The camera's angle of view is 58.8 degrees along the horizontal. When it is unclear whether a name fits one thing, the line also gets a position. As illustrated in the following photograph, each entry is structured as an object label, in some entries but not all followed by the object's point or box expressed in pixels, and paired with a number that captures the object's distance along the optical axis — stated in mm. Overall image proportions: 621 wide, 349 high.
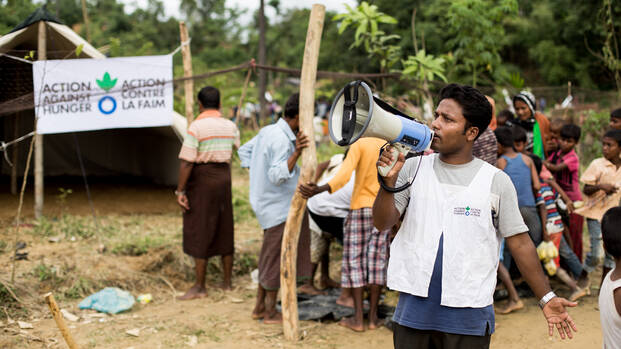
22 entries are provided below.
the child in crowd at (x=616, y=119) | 4445
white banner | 5410
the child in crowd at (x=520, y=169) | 4289
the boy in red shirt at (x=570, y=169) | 4734
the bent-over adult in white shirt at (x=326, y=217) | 4500
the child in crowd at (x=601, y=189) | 4215
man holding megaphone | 2041
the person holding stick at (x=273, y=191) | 3973
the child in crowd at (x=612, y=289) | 2128
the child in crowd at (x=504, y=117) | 5176
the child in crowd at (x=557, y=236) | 4477
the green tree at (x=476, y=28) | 6699
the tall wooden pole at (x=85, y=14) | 6941
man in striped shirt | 4641
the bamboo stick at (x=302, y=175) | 3539
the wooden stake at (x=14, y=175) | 7523
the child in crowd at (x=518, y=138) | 4375
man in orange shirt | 3926
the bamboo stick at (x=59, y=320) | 2678
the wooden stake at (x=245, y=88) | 5287
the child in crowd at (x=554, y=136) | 5043
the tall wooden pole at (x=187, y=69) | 5301
